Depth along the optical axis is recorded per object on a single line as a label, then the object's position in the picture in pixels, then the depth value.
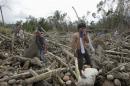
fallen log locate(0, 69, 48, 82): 2.89
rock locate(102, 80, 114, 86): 2.58
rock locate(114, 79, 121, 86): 2.56
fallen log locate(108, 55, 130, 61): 3.94
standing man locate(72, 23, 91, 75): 2.63
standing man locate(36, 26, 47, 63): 3.58
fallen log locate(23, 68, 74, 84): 2.75
